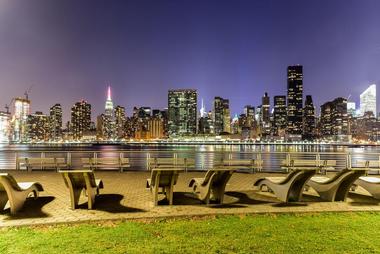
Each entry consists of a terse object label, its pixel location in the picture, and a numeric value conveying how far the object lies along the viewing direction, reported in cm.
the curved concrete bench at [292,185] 829
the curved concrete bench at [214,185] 817
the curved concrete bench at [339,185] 840
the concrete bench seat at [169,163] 1664
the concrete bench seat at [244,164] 1603
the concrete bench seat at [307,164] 1603
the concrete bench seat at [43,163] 1703
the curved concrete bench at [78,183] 762
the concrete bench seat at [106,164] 1642
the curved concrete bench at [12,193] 717
